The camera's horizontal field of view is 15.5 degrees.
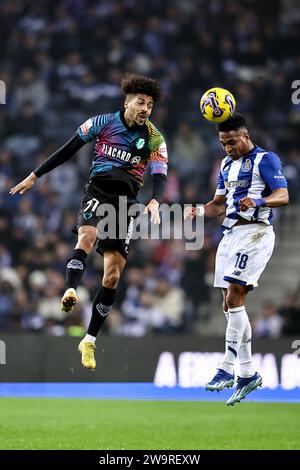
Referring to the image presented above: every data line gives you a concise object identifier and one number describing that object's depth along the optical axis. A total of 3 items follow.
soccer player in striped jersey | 10.54
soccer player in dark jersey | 10.66
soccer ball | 10.34
